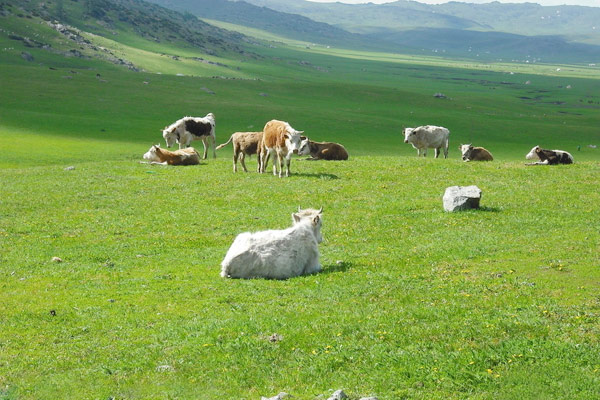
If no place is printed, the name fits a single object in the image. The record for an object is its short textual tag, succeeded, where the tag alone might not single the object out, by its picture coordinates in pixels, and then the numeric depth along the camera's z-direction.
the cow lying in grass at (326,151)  40.16
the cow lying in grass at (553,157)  36.53
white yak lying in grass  16.75
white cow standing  46.44
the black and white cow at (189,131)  44.97
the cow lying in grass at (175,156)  39.00
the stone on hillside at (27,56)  121.25
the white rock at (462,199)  24.55
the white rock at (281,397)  9.54
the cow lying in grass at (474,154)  42.31
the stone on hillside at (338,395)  9.36
